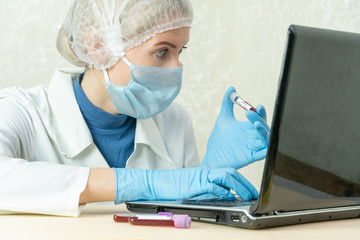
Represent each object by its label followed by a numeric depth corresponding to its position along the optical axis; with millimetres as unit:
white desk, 1037
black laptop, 1036
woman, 1287
